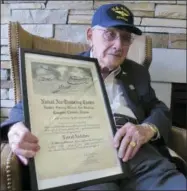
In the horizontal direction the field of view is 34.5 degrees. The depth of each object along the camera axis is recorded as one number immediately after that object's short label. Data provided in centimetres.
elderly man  86
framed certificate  82
